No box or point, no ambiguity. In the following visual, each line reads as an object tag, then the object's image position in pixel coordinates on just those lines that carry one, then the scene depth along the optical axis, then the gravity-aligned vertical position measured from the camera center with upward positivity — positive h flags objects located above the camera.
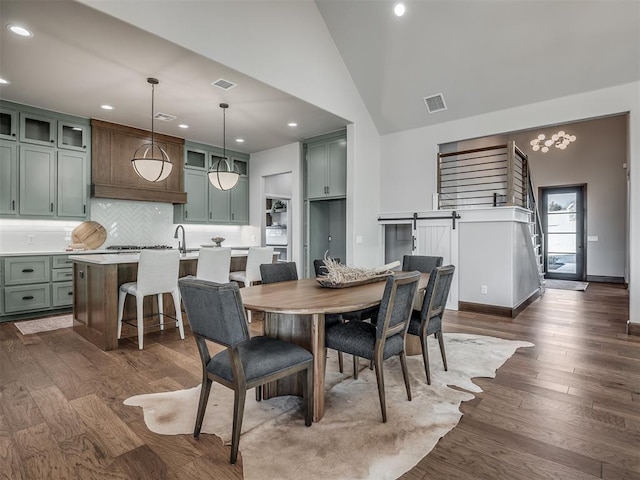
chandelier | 6.51 +1.85
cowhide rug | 1.75 -1.13
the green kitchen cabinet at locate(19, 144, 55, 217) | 4.82 +0.79
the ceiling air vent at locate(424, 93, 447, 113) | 5.31 +2.09
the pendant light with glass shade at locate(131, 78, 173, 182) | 3.96 +0.81
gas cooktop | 5.66 -0.16
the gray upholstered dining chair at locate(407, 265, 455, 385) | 2.65 -0.59
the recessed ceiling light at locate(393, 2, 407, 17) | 4.39 +2.90
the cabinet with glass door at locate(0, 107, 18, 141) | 4.71 +1.53
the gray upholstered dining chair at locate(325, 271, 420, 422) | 2.14 -0.64
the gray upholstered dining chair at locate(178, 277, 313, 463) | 1.75 -0.65
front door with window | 8.70 +0.19
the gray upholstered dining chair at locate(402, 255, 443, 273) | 3.97 -0.29
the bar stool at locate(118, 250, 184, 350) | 3.52 -0.45
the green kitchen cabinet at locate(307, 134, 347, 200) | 6.01 +1.22
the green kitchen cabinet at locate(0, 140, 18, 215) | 4.65 +0.79
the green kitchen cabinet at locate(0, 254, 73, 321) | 4.55 -0.66
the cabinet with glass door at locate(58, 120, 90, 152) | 5.14 +1.53
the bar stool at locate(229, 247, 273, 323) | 4.67 -0.38
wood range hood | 5.44 +1.13
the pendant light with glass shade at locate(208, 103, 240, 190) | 4.70 +0.81
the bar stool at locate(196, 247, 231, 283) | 4.00 -0.31
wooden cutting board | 5.46 +0.03
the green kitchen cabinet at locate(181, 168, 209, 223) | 6.64 +0.80
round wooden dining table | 2.03 -0.42
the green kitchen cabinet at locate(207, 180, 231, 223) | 7.00 +0.65
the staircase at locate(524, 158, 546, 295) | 6.22 +0.21
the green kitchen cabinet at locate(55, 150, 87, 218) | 5.13 +0.79
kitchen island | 3.56 -0.65
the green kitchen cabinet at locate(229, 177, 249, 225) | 7.38 +0.75
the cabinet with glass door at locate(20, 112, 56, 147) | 4.83 +1.54
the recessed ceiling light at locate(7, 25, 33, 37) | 3.01 +1.80
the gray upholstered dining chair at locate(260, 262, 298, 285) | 3.19 -0.33
